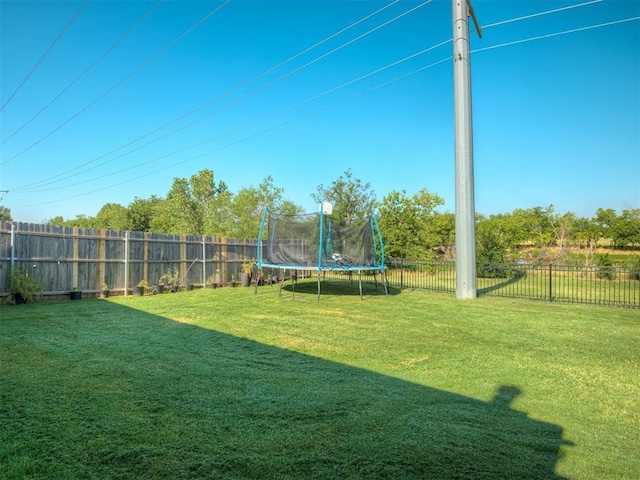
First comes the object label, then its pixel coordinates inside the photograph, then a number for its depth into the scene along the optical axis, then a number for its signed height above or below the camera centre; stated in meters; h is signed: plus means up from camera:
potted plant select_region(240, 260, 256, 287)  12.27 -0.78
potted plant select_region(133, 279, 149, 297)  9.45 -0.98
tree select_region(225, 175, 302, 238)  21.81 +2.72
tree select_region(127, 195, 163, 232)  42.81 +4.48
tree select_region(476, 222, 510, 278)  15.04 -0.11
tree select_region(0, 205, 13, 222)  40.60 +4.39
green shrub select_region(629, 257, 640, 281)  12.11 -0.54
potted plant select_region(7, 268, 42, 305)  7.12 -0.67
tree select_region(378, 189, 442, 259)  19.30 +1.12
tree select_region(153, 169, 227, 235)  26.58 +3.73
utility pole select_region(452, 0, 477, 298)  8.66 +2.02
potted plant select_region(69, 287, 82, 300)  8.19 -0.96
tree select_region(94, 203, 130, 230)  43.00 +4.29
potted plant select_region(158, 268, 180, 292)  10.34 -0.85
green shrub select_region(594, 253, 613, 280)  13.07 -0.52
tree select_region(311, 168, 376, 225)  22.14 +3.16
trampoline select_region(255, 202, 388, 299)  9.35 +0.19
